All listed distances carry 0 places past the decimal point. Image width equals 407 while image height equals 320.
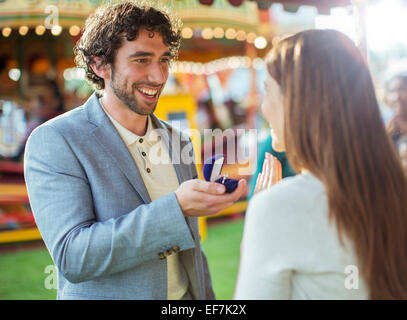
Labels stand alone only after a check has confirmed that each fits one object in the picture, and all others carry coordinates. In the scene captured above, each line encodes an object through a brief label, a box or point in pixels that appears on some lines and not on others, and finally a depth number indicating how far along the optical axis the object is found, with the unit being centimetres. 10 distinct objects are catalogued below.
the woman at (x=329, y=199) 93
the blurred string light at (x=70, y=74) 813
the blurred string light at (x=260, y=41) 635
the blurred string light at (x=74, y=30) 465
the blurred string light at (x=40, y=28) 463
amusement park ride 461
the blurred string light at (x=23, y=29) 437
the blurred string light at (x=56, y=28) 434
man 126
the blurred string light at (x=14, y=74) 653
